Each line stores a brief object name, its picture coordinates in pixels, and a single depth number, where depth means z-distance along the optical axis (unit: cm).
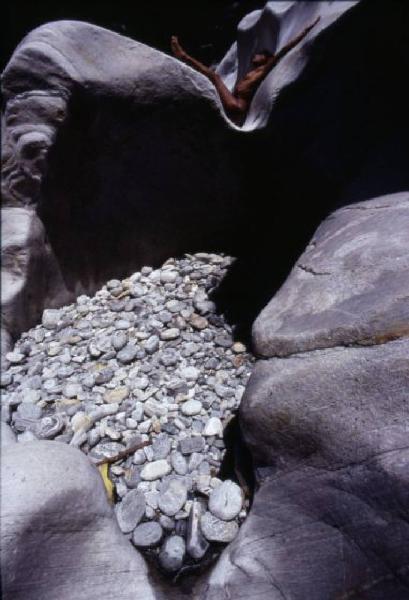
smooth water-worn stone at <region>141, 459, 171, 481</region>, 143
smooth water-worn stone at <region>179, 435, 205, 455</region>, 150
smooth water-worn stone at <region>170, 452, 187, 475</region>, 145
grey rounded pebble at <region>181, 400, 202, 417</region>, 160
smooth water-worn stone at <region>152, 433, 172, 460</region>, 149
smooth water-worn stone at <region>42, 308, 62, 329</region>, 191
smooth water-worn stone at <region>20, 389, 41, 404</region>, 164
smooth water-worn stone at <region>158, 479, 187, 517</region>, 135
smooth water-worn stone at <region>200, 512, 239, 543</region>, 128
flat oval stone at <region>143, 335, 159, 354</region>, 182
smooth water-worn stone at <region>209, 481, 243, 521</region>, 131
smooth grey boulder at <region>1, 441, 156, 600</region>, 99
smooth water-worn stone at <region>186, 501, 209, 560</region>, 126
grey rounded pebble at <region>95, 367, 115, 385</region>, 171
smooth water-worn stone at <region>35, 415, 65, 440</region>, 153
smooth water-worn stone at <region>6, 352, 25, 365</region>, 176
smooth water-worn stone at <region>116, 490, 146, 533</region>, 131
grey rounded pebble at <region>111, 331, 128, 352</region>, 183
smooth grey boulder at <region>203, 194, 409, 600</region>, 91
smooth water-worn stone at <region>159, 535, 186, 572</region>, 125
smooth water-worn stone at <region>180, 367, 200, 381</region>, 173
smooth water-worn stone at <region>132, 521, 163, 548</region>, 128
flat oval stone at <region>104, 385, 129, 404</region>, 165
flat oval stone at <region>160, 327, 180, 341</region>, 187
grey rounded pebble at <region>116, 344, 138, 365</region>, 179
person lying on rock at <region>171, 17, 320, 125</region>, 221
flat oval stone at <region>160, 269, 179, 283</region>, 219
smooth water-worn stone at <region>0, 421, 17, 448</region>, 131
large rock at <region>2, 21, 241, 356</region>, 162
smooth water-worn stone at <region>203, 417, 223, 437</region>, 154
